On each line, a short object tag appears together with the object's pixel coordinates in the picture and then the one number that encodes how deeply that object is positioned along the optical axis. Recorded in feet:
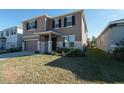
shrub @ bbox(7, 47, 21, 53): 37.89
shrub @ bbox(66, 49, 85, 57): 22.36
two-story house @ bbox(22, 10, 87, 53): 27.04
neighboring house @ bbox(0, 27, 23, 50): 42.86
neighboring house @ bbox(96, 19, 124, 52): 24.00
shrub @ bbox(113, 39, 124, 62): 18.70
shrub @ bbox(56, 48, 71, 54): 25.84
